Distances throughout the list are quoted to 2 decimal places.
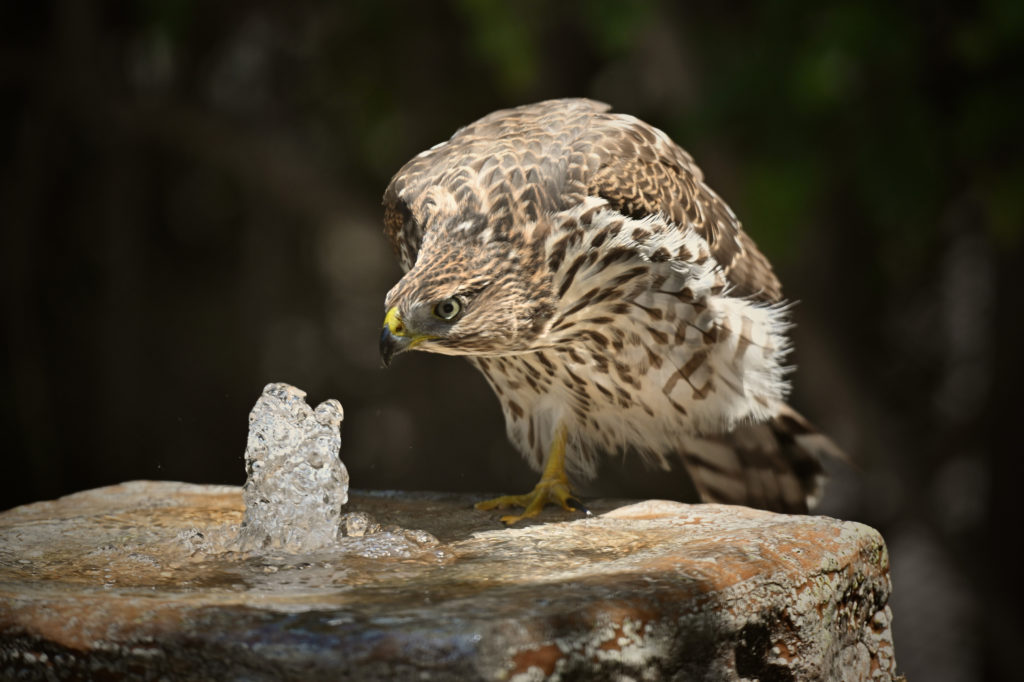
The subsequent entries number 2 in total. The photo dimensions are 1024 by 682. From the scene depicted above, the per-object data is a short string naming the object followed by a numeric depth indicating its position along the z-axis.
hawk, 4.94
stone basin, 4.75
